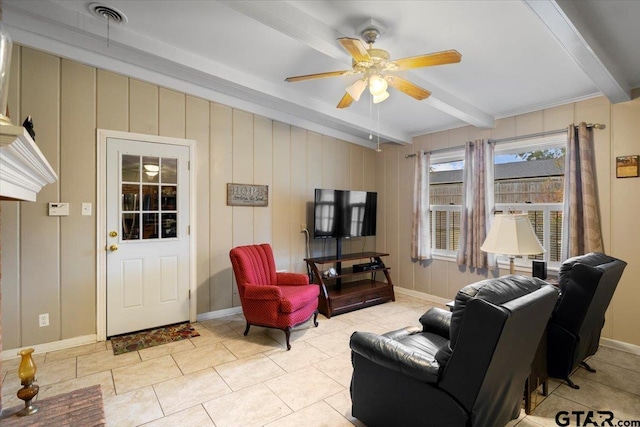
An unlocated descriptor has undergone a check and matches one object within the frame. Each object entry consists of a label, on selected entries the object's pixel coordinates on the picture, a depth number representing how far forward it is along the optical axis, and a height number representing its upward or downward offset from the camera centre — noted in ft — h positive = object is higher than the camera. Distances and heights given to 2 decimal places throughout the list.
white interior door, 10.44 -0.76
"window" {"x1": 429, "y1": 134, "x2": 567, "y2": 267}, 11.86 +1.19
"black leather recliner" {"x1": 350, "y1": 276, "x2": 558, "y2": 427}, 4.42 -2.47
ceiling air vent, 7.24 +4.76
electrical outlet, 9.32 -3.19
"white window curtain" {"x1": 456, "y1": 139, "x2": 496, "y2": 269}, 13.05 +0.45
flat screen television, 14.29 -0.03
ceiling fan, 6.75 +3.44
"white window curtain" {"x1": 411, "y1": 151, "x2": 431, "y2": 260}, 15.49 +0.22
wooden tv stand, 13.12 -3.49
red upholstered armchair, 10.02 -2.72
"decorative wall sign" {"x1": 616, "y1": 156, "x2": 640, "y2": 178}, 9.95 +1.53
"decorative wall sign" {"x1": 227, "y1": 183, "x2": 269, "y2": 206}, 12.80 +0.78
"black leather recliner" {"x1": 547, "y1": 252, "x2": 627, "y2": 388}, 6.95 -2.20
